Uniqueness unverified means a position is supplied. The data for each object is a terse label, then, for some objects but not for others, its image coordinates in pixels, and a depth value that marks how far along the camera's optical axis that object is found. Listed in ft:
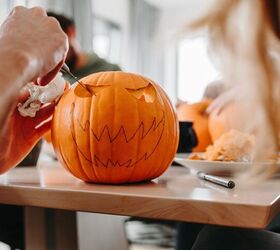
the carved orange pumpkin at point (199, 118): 4.02
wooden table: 1.72
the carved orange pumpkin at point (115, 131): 2.29
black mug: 3.43
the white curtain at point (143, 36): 18.75
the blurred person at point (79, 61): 7.66
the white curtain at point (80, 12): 12.84
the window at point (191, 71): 19.84
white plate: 2.58
